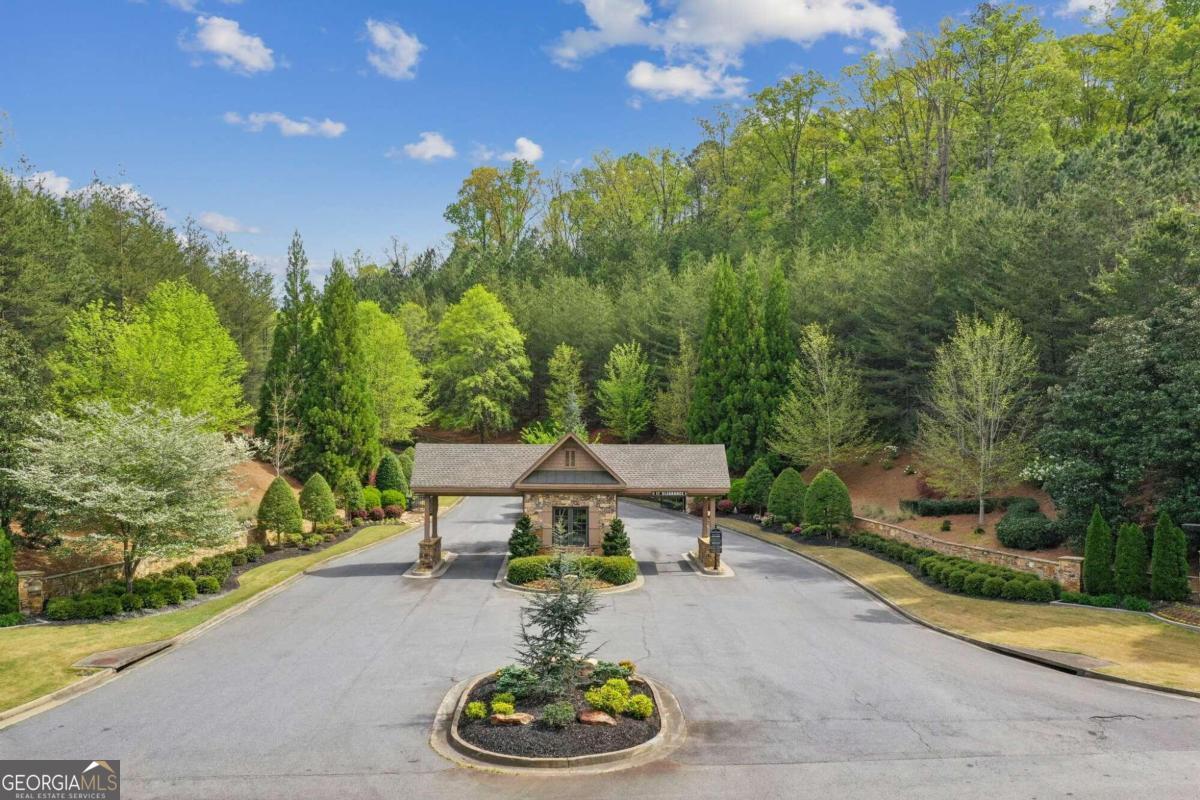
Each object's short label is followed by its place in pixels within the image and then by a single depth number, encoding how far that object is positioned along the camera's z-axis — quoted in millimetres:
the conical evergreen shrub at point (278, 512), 34594
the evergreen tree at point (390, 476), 47962
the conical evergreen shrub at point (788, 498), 40281
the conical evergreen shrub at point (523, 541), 30234
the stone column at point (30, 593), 23703
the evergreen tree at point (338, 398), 48062
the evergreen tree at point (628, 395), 62250
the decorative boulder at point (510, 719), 14719
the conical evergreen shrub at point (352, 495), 43219
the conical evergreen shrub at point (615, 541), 30188
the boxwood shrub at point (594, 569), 28156
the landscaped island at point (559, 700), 14023
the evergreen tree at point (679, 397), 59000
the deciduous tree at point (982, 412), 34312
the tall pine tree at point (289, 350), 49875
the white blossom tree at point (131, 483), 24234
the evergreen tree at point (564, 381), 65188
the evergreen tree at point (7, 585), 22797
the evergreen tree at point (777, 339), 52188
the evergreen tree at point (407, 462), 51803
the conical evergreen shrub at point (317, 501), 38281
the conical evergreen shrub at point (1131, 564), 24391
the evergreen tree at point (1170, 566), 23625
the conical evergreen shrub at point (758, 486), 45344
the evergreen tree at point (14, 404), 26016
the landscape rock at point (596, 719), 14742
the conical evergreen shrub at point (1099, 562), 24914
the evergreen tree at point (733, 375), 51781
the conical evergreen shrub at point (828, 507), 37094
